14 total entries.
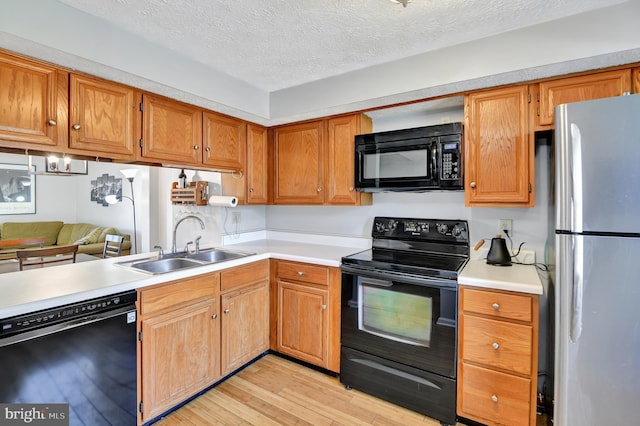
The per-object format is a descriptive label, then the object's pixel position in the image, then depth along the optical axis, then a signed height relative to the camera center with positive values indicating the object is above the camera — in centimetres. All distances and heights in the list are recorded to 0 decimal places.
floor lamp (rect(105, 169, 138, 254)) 447 +9
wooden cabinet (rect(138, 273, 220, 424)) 168 -82
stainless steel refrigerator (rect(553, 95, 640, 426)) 126 -22
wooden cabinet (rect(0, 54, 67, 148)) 138 +53
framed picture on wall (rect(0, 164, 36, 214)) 498 +36
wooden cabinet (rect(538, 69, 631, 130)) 159 +68
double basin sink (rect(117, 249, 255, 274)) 210 -38
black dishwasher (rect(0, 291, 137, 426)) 124 -69
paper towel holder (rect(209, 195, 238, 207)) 250 +9
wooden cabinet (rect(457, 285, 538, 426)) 157 -81
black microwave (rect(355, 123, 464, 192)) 203 +38
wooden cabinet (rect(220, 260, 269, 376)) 215 -80
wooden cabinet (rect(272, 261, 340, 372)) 221 -80
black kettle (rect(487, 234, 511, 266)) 193 -28
